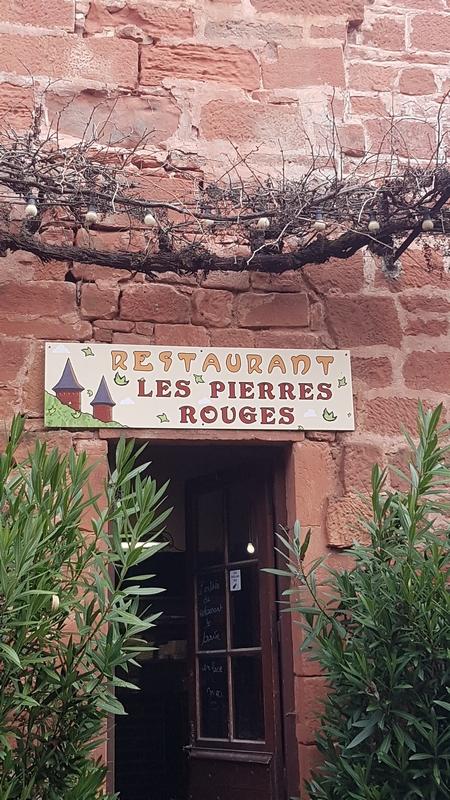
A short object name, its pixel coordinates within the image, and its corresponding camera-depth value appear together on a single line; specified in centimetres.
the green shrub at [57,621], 322
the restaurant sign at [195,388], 419
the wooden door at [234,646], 441
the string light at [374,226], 416
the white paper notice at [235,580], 471
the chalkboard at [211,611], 480
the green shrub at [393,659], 348
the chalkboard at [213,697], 471
